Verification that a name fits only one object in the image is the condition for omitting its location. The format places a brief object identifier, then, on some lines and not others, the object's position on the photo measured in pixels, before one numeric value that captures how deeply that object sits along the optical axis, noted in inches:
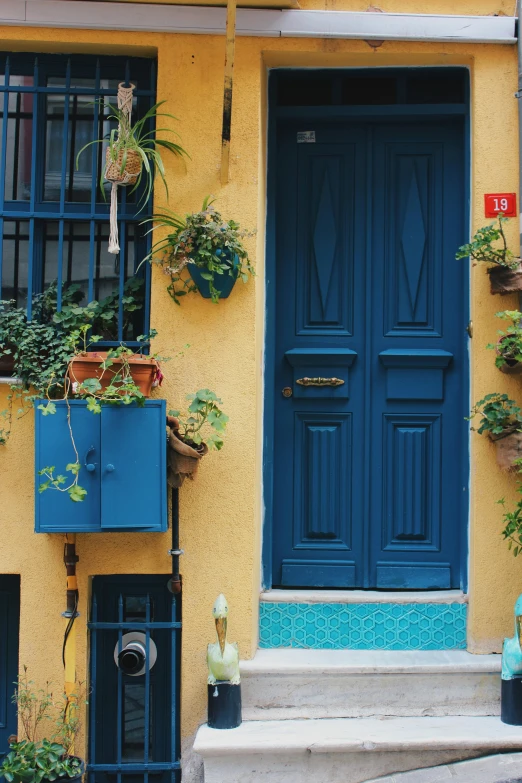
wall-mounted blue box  150.8
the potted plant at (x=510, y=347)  155.5
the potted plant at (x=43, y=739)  147.8
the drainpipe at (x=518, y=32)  166.1
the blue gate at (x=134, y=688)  164.2
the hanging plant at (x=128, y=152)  159.0
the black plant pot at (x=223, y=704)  152.9
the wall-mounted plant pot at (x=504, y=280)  158.9
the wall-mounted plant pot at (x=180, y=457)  153.9
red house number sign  167.0
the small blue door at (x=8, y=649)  167.8
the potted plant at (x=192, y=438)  154.1
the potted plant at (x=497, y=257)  159.0
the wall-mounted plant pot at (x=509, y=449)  158.4
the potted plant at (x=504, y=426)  158.7
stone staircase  146.3
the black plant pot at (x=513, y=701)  152.8
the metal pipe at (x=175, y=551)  159.6
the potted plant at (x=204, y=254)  159.9
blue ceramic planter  162.4
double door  178.4
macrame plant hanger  158.7
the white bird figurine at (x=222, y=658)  152.8
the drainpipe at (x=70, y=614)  158.9
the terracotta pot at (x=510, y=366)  159.8
